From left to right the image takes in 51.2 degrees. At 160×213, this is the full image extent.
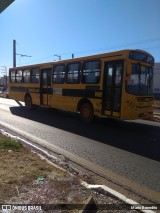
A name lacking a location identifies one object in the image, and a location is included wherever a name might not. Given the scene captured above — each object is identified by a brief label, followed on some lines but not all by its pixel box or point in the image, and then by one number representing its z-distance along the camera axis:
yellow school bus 6.35
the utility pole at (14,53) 22.81
